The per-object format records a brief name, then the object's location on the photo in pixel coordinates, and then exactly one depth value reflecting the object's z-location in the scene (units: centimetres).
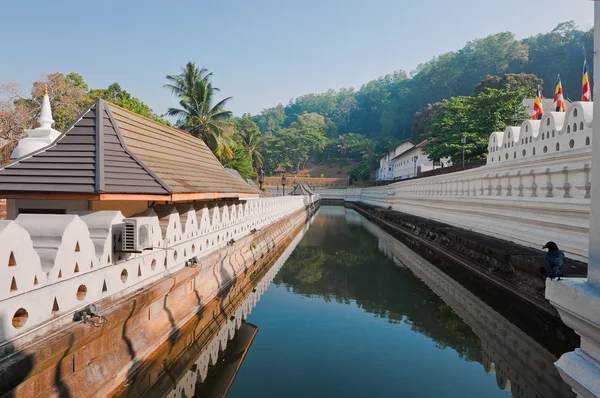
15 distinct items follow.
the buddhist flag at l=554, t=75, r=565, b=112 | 1423
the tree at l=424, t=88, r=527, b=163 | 2523
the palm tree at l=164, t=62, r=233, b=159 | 2714
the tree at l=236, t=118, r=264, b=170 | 5462
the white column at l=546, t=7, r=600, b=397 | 170
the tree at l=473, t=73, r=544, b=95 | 4494
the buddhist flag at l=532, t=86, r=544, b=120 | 1625
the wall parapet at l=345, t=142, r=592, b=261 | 716
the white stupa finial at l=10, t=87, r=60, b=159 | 1033
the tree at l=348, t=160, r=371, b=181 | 7262
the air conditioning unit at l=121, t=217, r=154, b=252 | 451
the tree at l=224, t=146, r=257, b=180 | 3831
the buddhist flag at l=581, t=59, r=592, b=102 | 1180
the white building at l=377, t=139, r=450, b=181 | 4403
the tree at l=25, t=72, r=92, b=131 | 2339
